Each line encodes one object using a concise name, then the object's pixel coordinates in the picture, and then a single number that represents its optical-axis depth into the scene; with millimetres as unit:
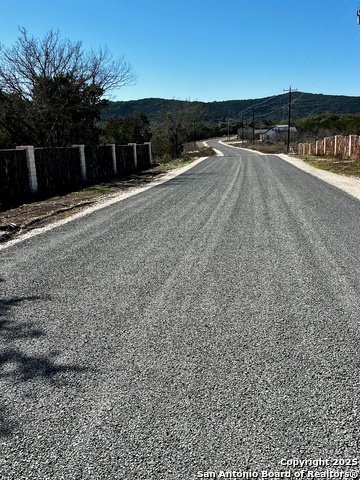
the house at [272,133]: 93669
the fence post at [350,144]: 26984
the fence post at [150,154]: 28070
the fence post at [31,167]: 13156
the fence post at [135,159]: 25041
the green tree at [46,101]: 20953
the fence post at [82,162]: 17188
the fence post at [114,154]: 20844
